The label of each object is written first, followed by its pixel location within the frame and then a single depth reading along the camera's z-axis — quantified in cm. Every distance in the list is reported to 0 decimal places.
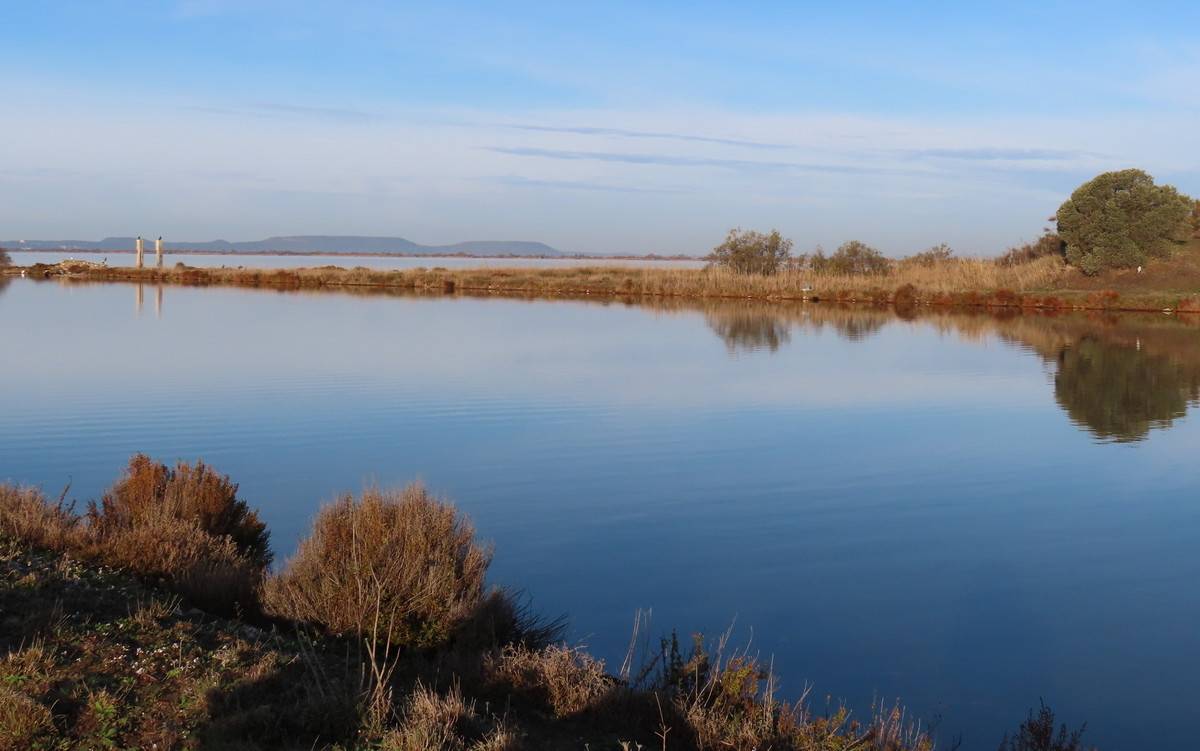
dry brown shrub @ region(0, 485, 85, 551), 699
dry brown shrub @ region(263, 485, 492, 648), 604
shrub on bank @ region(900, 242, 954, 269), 5158
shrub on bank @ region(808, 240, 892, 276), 5206
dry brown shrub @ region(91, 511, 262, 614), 642
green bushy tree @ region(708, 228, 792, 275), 5372
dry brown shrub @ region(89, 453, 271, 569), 762
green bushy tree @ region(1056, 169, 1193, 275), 4316
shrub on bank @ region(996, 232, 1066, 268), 5100
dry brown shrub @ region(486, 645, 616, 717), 522
